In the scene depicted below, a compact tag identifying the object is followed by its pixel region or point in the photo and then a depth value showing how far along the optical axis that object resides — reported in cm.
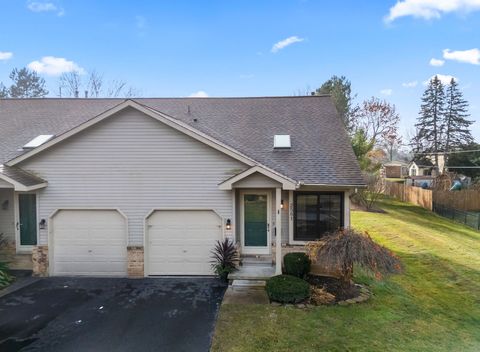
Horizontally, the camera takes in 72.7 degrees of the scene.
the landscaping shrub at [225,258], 1033
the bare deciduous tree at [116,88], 3418
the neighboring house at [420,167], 5194
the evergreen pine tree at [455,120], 4994
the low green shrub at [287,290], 849
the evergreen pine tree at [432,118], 5138
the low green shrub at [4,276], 987
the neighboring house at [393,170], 6462
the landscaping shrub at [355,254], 827
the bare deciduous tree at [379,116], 4198
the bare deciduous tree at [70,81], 3459
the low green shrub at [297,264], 998
